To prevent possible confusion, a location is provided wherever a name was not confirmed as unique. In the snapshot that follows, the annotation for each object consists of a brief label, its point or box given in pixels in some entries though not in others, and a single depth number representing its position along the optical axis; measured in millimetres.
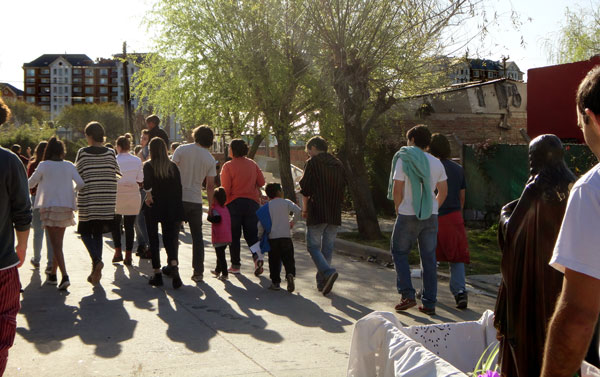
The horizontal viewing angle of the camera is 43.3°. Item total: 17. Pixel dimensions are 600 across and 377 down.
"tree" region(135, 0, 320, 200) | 19547
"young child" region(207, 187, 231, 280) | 9805
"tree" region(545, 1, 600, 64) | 28391
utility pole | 40188
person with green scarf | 7652
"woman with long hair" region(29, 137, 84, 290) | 8742
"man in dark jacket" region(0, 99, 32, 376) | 4176
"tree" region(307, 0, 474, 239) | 13930
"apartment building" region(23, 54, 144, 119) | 185938
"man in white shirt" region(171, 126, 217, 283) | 9570
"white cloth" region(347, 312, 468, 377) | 3352
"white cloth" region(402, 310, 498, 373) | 4199
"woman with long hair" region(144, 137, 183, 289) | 9078
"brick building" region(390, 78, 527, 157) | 26125
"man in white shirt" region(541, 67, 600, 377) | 2189
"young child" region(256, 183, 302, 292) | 9008
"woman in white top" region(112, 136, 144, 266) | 11023
